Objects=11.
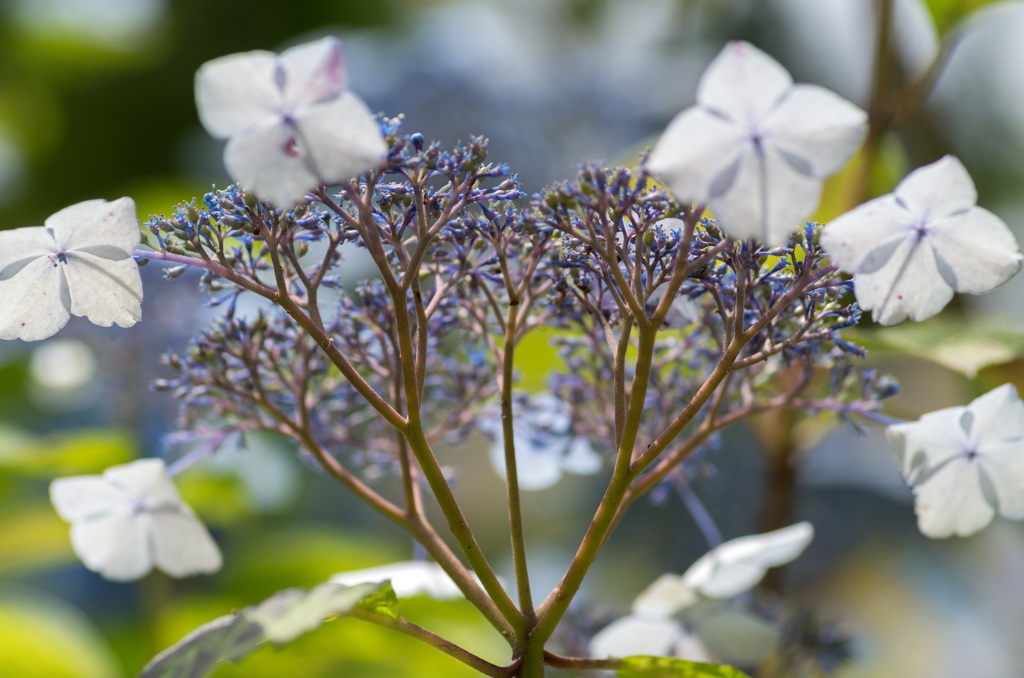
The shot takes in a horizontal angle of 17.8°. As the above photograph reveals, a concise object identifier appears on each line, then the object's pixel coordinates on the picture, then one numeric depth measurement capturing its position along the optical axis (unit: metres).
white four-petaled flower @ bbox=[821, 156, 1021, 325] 0.52
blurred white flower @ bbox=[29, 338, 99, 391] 1.08
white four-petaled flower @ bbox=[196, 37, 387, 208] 0.51
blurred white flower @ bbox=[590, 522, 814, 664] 0.60
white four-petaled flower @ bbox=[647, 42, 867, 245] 0.51
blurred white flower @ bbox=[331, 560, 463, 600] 0.60
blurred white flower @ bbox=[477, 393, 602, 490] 0.62
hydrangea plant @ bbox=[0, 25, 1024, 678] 0.51
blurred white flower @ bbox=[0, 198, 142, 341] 0.53
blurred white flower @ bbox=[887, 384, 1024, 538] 0.55
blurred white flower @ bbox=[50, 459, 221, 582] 0.58
